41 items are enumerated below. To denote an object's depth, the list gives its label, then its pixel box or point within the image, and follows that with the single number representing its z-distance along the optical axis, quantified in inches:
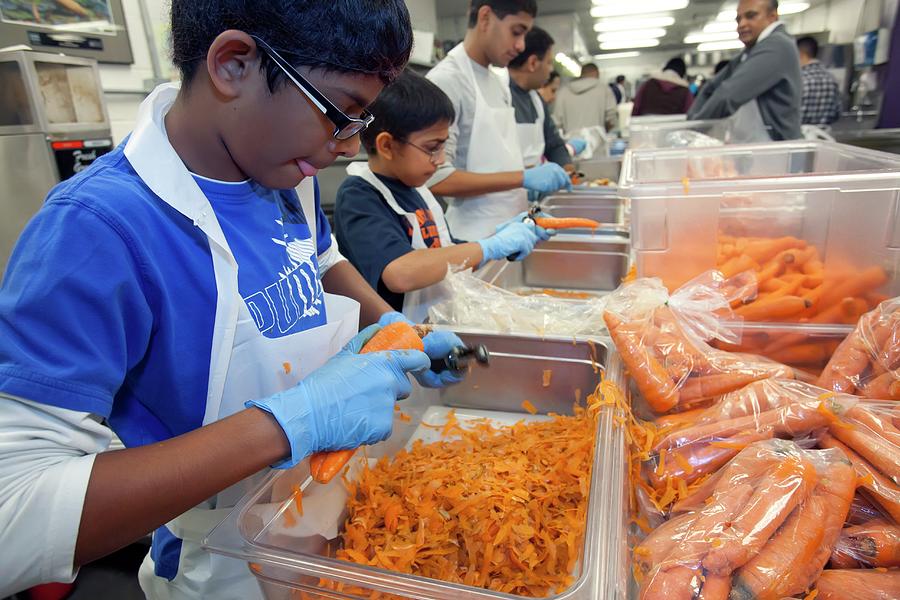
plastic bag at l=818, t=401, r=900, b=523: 29.5
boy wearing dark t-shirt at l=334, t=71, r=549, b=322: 70.3
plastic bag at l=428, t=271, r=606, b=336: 58.7
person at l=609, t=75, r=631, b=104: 473.4
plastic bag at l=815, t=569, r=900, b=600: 25.8
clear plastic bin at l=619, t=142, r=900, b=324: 52.3
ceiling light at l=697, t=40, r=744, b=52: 687.7
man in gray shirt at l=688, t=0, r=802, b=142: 136.1
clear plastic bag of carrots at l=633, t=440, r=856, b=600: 25.5
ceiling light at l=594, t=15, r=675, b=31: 466.4
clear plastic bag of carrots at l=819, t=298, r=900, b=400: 38.5
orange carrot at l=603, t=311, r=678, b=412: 41.8
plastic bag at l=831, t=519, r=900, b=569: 27.7
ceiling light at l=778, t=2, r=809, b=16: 488.9
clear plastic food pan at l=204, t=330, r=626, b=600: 26.0
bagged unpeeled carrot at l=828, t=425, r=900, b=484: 29.9
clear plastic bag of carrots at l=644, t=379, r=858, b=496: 34.6
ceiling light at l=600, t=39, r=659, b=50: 649.0
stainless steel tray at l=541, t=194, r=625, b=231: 124.2
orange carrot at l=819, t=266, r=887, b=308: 52.6
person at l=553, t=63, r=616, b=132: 333.7
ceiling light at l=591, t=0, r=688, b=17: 372.5
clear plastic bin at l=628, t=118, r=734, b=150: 151.7
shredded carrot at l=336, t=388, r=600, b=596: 34.6
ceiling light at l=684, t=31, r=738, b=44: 609.6
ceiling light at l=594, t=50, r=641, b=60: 770.2
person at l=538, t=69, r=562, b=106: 254.4
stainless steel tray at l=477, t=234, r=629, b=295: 95.9
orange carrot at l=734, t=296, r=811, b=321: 54.4
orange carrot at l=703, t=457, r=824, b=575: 26.0
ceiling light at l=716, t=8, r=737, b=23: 462.0
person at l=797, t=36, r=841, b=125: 253.4
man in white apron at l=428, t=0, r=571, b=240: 107.0
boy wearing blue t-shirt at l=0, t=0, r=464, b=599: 25.7
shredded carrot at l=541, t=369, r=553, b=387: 56.2
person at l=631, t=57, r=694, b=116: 271.6
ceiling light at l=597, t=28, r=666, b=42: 555.8
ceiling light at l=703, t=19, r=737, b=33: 533.4
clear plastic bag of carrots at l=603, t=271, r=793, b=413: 42.3
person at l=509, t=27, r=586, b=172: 144.3
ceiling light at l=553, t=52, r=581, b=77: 411.4
